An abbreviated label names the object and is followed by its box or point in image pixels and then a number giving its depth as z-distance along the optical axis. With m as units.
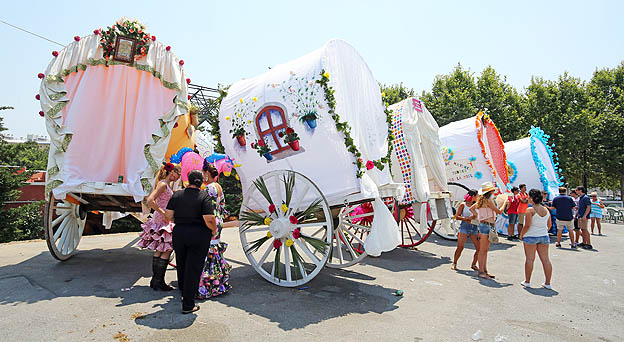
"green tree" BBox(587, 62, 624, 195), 21.09
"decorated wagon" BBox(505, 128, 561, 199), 11.55
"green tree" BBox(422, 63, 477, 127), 20.89
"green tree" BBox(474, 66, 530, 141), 20.75
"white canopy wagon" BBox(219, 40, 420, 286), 4.77
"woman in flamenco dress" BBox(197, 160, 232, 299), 4.53
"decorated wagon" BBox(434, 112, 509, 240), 9.82
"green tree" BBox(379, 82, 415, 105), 22.58
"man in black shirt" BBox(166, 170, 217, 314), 3.88
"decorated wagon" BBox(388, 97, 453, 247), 6.92
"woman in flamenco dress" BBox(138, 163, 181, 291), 4.77
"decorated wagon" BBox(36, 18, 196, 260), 5.27
